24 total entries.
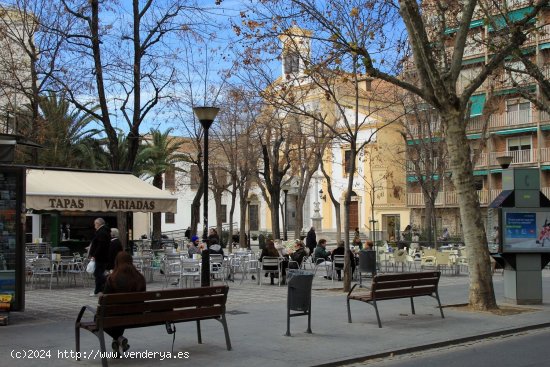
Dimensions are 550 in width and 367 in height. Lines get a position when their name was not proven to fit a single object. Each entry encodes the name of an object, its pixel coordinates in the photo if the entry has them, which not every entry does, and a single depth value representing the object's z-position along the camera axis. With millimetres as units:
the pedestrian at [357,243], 26197
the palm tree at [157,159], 39938
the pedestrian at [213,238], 21234
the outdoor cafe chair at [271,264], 18844
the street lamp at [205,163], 12594
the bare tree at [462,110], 12781
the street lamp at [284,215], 36281
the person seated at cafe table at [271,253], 19297
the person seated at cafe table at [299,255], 20984
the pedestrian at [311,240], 29969
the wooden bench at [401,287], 10977
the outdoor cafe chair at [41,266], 16938
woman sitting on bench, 8219
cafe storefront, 16875
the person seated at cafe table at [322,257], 21312
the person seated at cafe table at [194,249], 20927
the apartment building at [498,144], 41875
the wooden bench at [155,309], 7727
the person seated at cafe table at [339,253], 20656
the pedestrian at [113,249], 14914
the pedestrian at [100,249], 15016
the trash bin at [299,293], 9977
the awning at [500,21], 16623
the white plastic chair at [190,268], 16694
